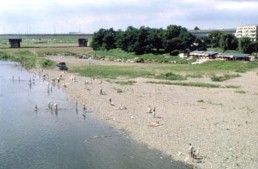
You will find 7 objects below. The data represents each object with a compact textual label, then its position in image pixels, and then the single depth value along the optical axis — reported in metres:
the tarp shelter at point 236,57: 107.62
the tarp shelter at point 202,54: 114.25
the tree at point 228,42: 135.38
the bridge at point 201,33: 187.00
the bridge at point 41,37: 179.62
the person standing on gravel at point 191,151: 30.53
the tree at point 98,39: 156.38
